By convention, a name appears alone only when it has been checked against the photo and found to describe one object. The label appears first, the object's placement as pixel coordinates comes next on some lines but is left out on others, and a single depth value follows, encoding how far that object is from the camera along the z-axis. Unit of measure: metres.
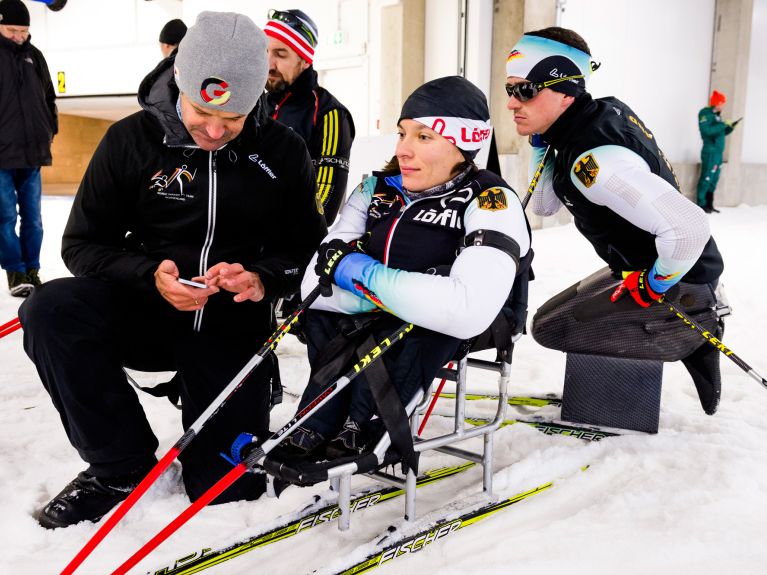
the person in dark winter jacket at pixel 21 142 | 4.90
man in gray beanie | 1.95
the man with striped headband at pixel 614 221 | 2.34
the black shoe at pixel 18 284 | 4.98
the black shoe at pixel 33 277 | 5.21
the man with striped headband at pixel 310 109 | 3.29
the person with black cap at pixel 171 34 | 4.89
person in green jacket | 12.05
